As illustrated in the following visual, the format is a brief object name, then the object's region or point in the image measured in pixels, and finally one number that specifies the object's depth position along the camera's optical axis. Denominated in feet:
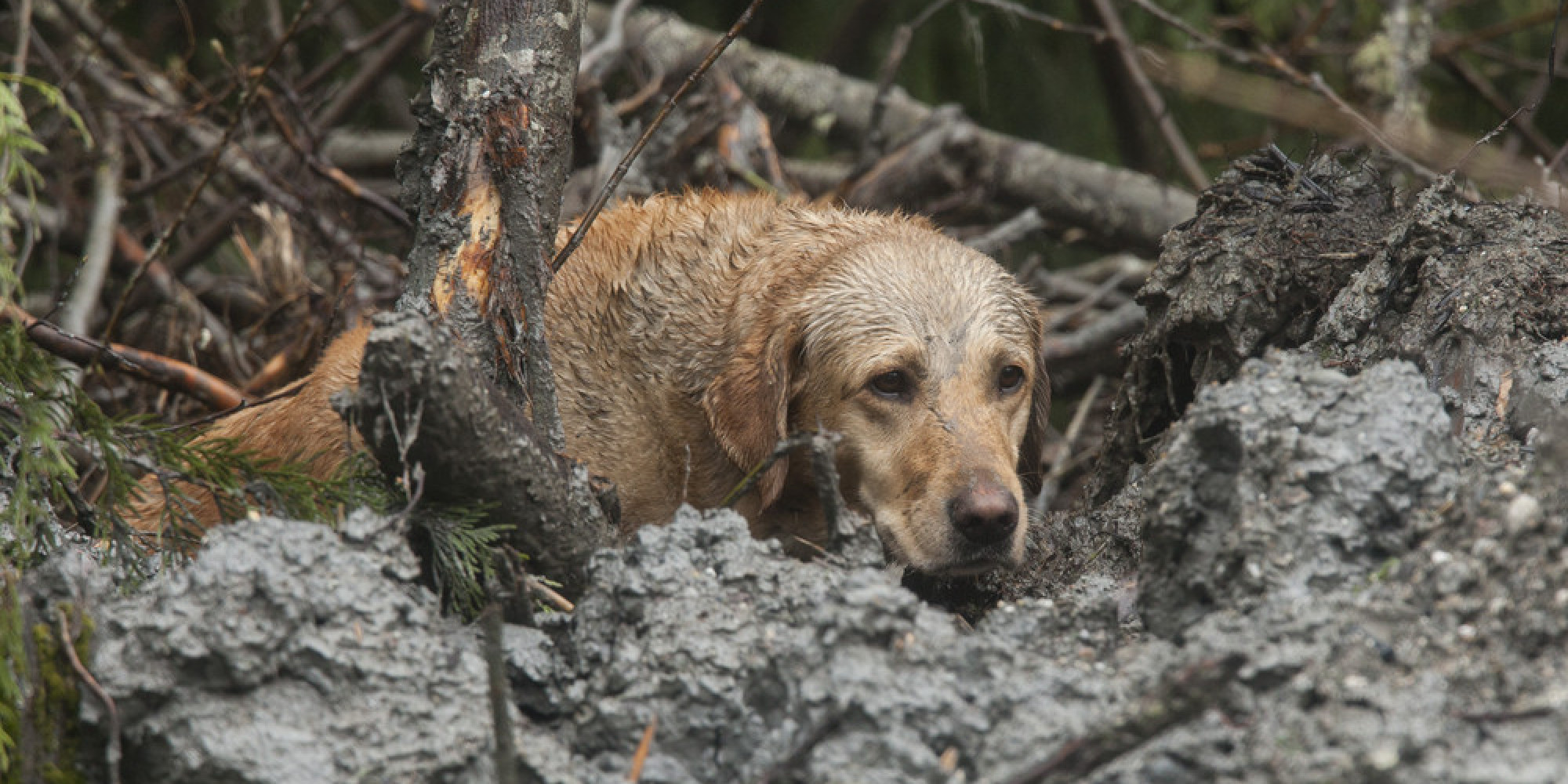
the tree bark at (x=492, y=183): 20.01
